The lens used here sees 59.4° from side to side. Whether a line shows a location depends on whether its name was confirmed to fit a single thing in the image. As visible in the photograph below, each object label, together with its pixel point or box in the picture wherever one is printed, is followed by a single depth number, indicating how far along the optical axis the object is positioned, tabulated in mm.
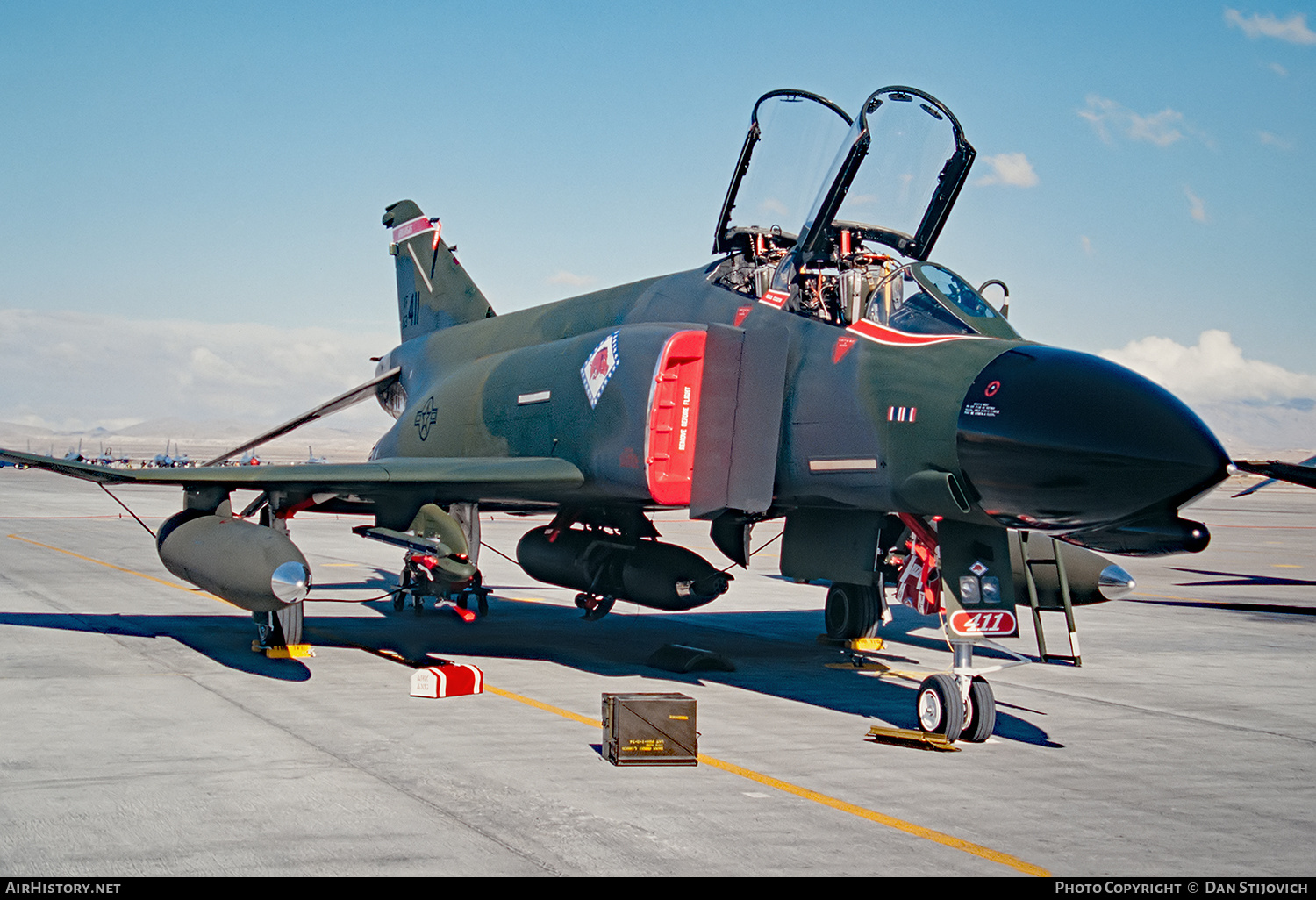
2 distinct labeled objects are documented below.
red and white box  9516
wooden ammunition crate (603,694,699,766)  7258
